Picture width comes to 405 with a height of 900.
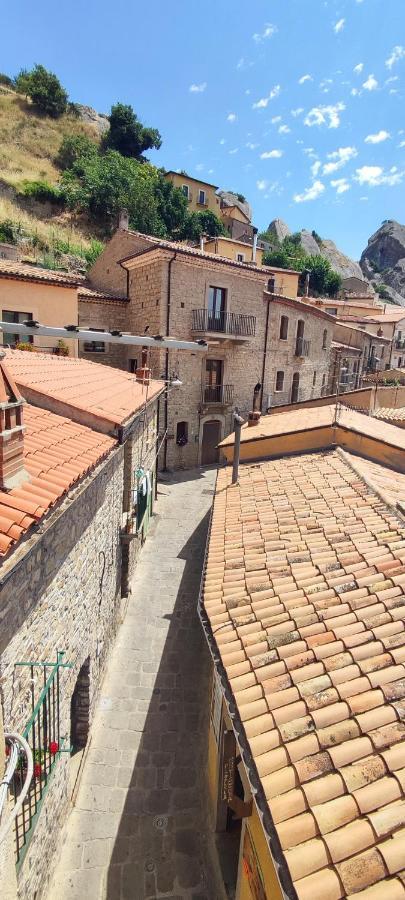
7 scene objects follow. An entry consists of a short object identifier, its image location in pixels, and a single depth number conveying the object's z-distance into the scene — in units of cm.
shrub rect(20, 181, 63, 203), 3331
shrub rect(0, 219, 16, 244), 2677
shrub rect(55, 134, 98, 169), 4003
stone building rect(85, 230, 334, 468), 1889
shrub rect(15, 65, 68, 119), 4509
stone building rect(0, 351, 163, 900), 359
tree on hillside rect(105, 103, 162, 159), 4478
